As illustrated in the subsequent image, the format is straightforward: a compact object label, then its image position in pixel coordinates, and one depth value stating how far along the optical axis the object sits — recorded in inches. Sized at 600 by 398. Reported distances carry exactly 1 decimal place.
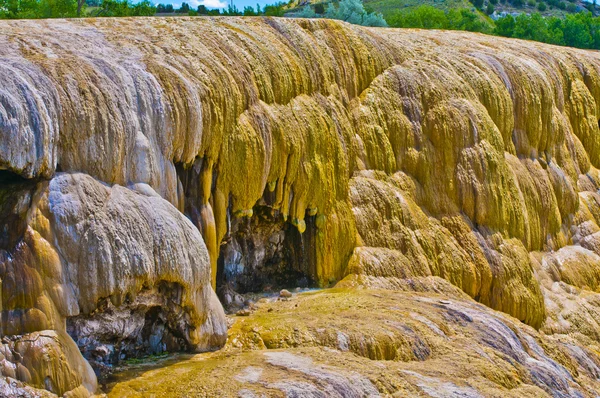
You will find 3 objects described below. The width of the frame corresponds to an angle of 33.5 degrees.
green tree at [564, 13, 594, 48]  2967.5
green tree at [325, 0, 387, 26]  2080.5
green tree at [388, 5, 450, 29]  2549.2
